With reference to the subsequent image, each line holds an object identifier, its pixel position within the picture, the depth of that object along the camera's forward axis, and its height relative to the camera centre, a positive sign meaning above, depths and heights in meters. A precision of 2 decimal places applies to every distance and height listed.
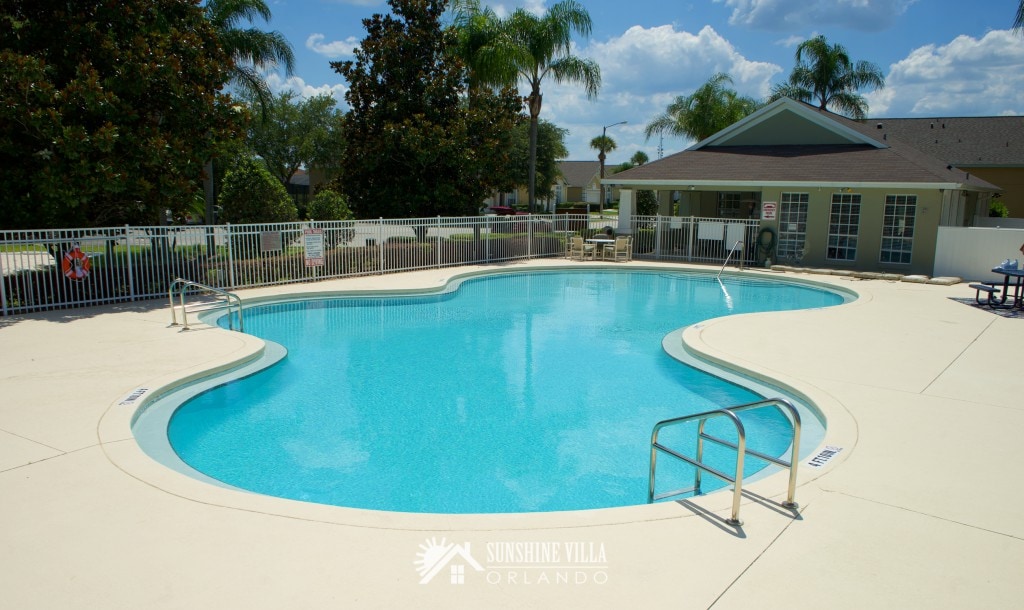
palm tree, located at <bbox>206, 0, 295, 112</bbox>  24.02 +5.98
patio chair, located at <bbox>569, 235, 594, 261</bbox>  23.00 -1.47
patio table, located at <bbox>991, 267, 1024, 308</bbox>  13.71 -1.64
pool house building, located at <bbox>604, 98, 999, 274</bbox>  19.58 +0.73
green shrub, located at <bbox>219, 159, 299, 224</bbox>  21.45 +0.19
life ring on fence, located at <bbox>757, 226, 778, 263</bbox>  21.27 -1.21
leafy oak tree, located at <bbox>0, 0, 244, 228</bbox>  12.17 +1.79
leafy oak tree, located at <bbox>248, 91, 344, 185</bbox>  46.59 +4.63
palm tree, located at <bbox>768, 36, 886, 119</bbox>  34.84 +6.86
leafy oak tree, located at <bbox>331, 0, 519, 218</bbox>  23.11 +3.00
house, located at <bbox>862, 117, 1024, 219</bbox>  30.91 +3.10
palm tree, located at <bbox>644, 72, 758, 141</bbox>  33.69 +4.94
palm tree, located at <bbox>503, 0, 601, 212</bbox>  24.97 +6.47
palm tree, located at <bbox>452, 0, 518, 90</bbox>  24.27 +5.88
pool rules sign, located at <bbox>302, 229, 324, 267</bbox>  16.66 -1.07
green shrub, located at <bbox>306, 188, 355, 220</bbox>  22.16 -0.14
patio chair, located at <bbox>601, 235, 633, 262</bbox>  22.58 -1.48
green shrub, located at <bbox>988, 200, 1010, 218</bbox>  29.10 -0.05
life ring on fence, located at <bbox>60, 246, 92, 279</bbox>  12.61 -1.18
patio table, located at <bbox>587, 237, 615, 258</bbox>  22.89 -1.22
